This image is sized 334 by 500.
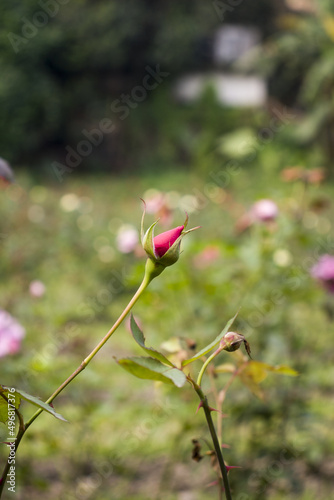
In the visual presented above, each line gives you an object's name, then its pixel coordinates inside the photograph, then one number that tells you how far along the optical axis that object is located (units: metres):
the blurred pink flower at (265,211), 2.36
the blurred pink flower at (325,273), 2.26
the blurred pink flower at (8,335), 1.99
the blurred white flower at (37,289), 3.03
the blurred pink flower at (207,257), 2.82
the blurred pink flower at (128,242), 3.16
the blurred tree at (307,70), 18.18
